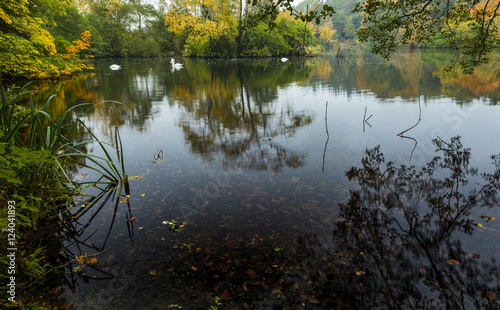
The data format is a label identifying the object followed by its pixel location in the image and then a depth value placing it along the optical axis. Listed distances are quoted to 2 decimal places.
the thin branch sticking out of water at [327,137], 6.95
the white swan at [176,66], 30.39
